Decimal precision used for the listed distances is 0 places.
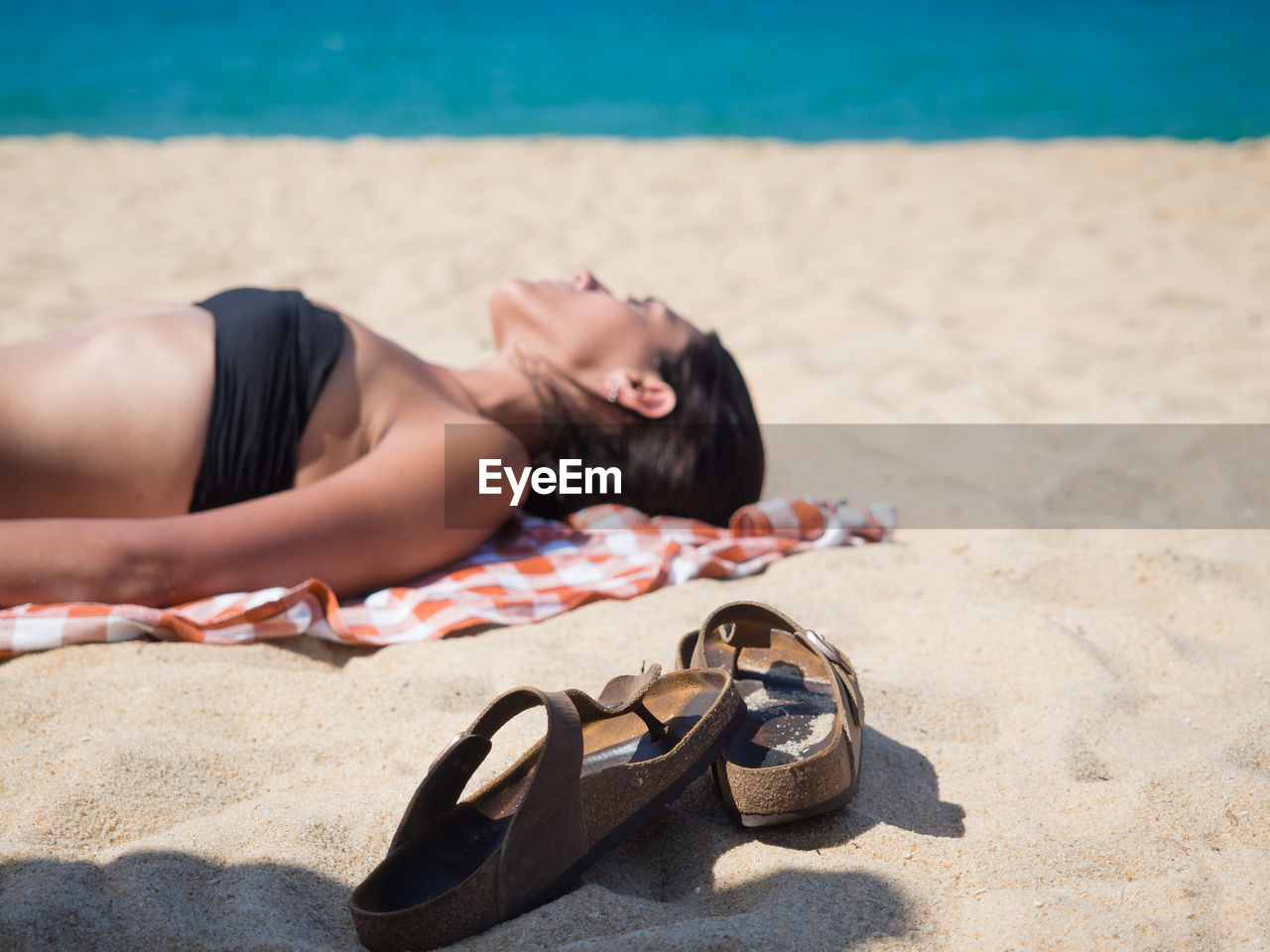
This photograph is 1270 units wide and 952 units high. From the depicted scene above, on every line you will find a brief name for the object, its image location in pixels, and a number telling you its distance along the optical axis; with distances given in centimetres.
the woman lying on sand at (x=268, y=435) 212
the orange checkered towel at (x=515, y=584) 205
